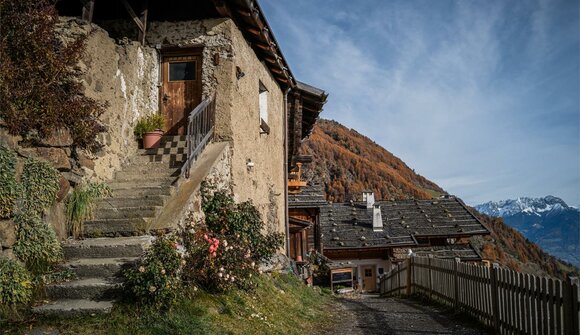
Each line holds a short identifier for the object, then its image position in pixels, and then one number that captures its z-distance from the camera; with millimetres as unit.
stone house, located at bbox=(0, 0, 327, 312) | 6191
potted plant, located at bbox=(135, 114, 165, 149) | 8734
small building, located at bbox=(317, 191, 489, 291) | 25641
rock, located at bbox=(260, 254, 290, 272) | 8938
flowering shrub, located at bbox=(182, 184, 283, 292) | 5848
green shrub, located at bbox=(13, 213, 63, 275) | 5230
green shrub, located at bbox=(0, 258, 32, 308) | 4659
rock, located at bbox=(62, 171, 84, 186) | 6328
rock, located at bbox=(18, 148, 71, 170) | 5926
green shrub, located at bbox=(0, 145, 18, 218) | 5062
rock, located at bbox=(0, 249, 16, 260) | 4958
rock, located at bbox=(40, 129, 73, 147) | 6199
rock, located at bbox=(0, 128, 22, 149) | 5379
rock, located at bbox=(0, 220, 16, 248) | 5004
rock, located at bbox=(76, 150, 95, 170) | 6746
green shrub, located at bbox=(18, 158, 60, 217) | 5484
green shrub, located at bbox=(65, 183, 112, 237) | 6285
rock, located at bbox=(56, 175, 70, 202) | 6031
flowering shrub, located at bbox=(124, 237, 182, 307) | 4773
